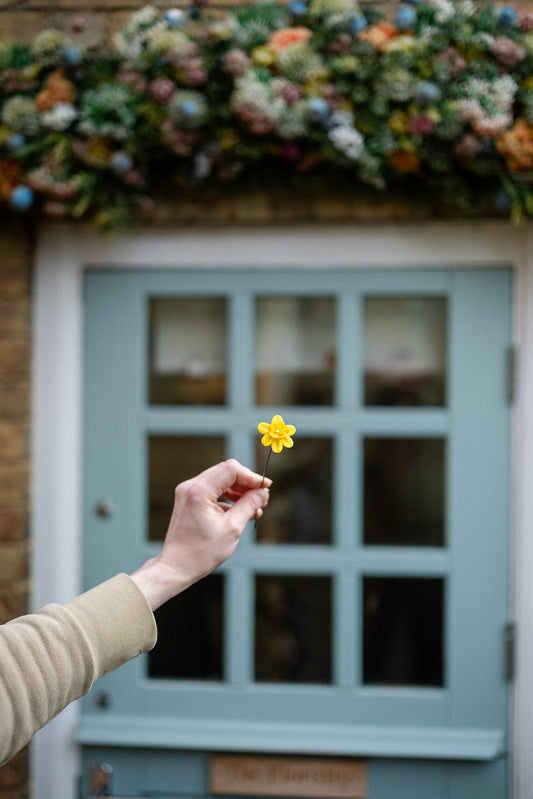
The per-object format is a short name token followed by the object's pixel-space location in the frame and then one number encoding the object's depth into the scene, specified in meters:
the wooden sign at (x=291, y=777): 2.40
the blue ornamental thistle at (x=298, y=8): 2.13
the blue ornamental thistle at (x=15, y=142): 2.19
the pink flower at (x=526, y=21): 2.07
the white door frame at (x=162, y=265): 2.39
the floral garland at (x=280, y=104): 2.07
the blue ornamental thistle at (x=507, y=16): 2.05
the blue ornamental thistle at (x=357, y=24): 2.09
